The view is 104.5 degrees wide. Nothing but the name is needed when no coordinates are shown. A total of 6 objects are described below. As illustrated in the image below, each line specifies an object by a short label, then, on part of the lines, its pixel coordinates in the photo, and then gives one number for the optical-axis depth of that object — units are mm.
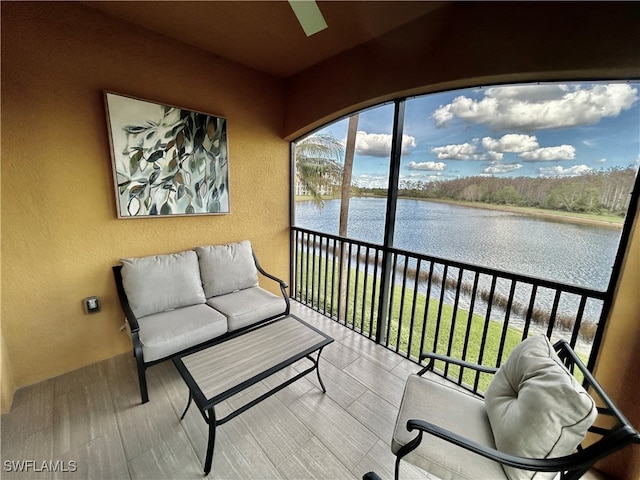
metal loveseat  1838
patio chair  911
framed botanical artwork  2062
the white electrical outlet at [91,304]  2086
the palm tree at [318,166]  3330
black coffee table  1356
